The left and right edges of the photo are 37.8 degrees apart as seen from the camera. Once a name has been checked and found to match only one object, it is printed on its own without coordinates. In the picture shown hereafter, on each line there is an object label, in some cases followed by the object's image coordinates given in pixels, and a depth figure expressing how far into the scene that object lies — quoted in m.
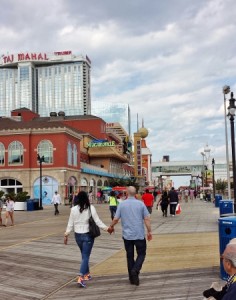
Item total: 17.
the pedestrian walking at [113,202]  15.77
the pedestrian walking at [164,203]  19.39
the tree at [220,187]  74.33
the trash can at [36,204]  29.46
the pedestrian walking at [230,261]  2.38
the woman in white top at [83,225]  5.96
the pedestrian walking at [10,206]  17.00
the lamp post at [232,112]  13.00
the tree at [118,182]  58.13
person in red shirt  17.43
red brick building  41.20
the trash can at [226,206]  12.53
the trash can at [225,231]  5.30
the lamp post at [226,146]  23.45
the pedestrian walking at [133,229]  5.80
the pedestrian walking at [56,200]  22.29
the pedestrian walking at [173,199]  18.99
